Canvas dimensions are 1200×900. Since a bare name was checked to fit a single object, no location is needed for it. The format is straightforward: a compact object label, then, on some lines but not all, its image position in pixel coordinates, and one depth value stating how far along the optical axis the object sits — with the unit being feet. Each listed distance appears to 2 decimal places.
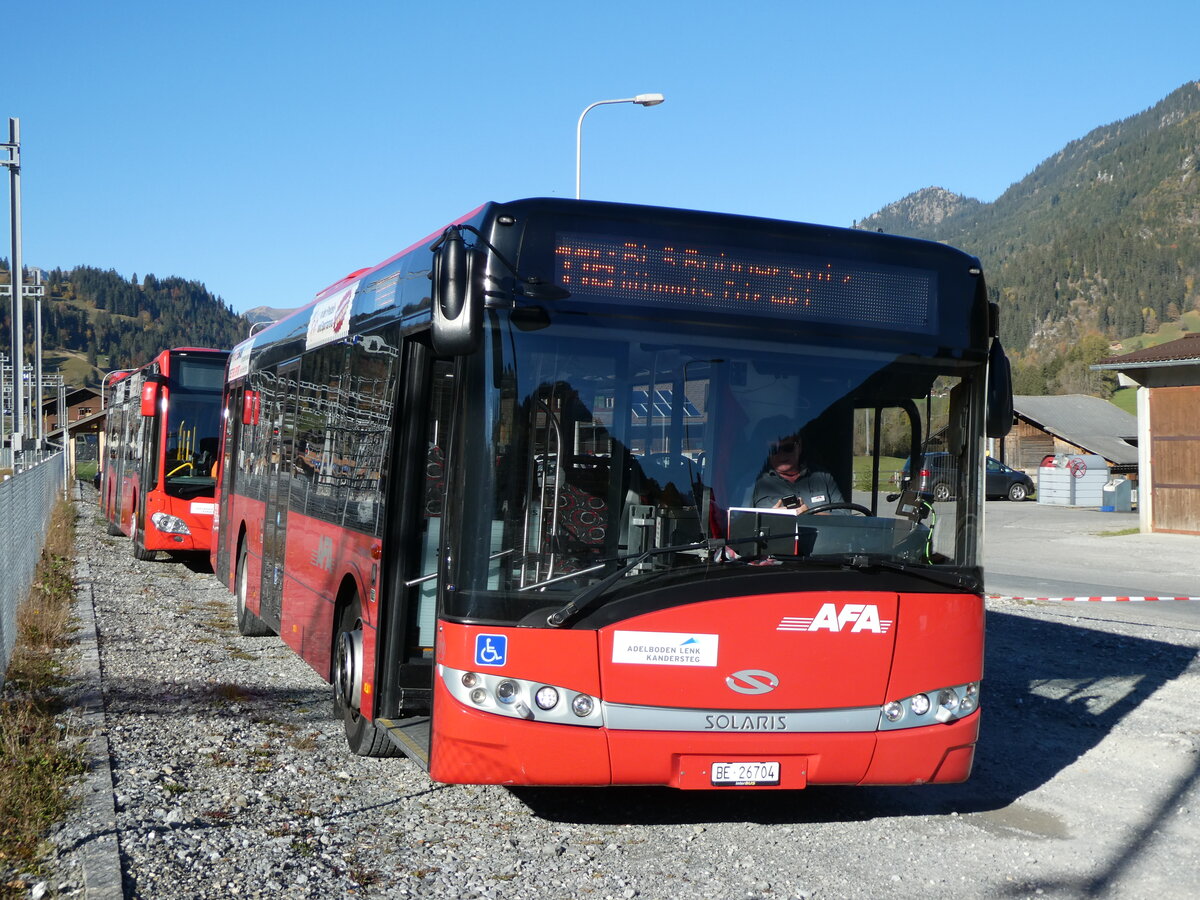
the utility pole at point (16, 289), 93.81
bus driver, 18.89
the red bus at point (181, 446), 58.90
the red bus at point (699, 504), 18.15
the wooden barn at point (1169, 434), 98.17
